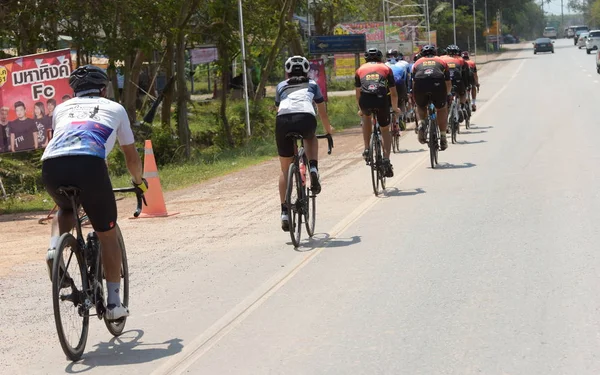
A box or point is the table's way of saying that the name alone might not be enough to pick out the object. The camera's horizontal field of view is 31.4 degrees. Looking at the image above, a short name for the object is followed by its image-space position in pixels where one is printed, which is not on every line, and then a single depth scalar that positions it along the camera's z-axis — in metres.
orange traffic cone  14.23
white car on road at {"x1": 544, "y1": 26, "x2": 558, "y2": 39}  131.12
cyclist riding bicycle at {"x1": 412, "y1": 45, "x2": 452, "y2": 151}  17.19
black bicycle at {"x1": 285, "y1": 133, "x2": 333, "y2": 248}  10.59
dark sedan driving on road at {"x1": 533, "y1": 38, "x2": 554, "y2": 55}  91.19
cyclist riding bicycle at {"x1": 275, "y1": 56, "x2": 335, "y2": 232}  10.84
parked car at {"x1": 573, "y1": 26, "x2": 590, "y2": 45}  116.44
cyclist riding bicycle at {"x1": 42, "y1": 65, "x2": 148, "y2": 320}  6.64
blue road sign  34.47
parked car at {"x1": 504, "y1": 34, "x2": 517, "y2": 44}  146.88
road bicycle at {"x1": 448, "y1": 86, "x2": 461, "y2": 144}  21.44
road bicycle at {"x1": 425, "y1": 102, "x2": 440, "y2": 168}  16.84
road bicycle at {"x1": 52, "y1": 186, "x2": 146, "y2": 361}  6.58
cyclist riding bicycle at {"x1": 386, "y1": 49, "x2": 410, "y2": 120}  21.72
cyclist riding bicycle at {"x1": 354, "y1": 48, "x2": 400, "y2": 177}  14.58
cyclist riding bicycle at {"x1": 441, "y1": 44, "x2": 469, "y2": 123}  22.05
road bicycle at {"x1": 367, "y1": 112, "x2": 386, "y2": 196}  14.12
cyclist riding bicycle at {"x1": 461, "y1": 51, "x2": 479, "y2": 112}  25.27
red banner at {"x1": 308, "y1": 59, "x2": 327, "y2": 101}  30.89
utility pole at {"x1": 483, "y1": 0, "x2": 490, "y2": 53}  105.30
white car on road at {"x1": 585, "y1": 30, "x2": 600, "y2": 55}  82.85
